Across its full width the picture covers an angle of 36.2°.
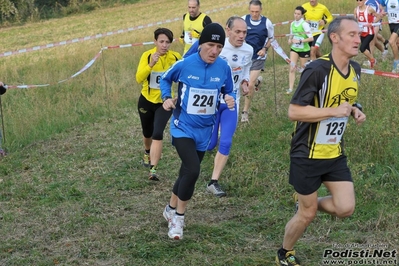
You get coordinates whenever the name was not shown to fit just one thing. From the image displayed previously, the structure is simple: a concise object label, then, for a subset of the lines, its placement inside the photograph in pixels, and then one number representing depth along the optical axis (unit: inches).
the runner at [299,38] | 481.1
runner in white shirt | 277.9
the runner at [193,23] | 401.4
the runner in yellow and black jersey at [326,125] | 176.1
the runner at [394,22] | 499.8
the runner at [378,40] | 530.8
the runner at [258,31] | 390.6
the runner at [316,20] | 516.1
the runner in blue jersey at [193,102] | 219.1
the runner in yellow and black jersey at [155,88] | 296.4
